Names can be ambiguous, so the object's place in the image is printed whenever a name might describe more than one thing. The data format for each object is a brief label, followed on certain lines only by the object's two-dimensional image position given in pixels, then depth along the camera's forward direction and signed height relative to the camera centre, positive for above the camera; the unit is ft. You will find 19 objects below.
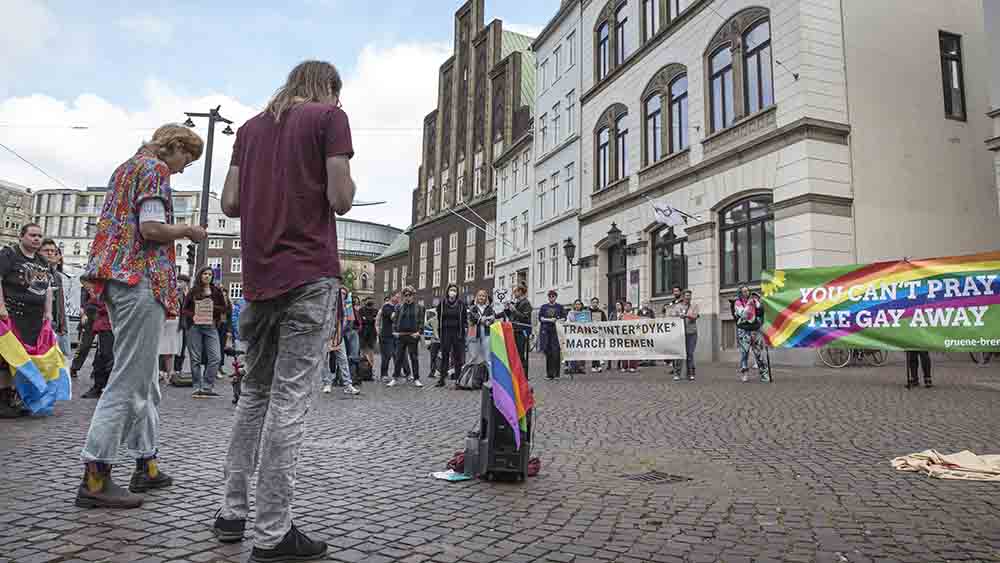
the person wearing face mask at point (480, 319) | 44.73 +2.32
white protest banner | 50.49 +1.29
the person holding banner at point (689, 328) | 47.67 +2.08
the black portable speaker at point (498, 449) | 15.12 -2.10
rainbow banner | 32.40 +2.82
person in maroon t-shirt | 9.26 +0.90
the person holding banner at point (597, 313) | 58.70 +3.65
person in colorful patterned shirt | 11.78 +0.99
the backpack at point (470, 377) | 37.40 -1.30
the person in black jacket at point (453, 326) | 44.09 +1.81
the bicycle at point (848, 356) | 53.62 +0.22
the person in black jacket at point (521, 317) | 44.32 +2.46
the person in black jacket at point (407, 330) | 44.01 +1.51
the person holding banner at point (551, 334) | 49.60 +1.55
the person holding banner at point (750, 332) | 44.27 +1.69
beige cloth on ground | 15.55 -2.46
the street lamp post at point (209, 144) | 63.98 +19.96
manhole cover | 15.40 -2.75
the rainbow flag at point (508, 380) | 15.44 -0.58
